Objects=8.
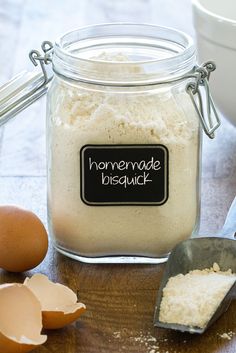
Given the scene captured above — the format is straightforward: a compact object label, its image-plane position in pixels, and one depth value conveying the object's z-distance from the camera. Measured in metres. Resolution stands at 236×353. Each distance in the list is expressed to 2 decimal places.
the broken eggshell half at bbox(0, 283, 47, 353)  0.62
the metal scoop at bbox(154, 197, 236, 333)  0.73
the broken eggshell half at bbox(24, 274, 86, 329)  0.66
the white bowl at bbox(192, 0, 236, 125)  0.88
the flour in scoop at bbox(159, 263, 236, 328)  0.67
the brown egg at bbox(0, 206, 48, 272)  0.72
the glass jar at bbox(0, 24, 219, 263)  0.72
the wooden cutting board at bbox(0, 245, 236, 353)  0.66
